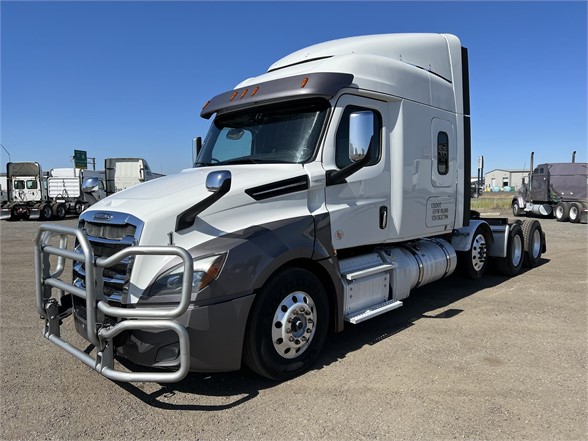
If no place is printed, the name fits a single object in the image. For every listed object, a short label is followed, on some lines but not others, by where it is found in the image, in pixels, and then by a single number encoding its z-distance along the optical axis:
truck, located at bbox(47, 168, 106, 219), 28.17
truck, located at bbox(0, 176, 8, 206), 44.43
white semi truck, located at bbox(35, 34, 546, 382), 3.29
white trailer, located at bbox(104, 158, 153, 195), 26.81
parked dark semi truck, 21.75
